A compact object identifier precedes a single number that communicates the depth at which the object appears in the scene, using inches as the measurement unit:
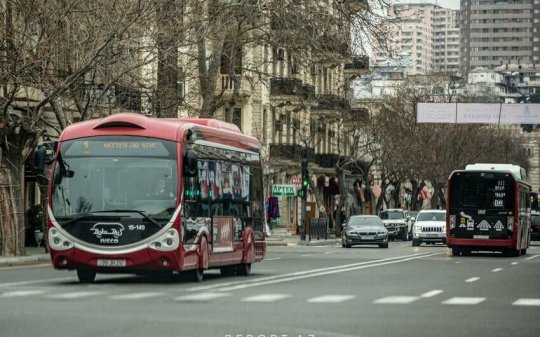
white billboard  2588.6
